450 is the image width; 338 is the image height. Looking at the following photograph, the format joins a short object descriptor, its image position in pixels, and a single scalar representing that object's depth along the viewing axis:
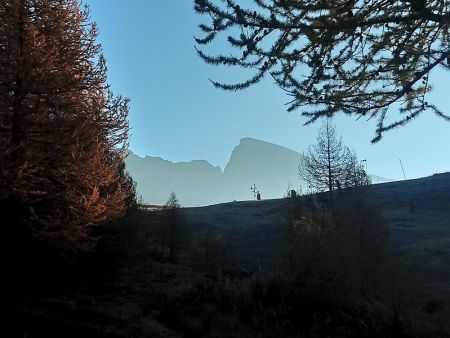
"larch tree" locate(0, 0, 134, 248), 11.63
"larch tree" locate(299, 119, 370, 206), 40.56
